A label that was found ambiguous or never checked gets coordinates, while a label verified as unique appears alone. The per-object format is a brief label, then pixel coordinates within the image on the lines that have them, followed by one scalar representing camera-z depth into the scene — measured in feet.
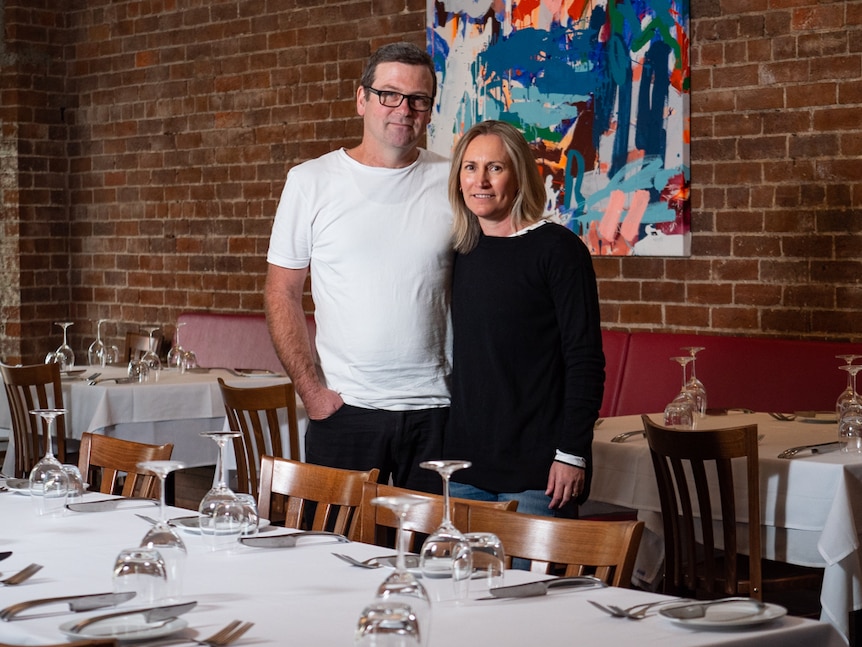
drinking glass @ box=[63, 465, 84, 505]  9.37
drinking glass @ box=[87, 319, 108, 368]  20.89
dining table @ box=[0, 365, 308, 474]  17.58
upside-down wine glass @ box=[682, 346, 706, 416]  13.73
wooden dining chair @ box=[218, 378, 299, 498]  15.61
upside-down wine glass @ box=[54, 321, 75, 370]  19.90
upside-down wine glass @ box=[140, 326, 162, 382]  18.74
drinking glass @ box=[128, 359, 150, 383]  18.42
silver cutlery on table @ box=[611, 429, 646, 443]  12.68
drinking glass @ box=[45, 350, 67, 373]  19.62
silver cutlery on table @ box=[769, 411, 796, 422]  14.02
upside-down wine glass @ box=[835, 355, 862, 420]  12.28
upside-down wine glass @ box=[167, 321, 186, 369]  19.76
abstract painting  18.11
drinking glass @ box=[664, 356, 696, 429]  13.05
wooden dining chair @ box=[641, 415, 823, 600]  10.94
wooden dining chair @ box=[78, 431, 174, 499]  10.37
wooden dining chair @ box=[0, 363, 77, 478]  17.37
